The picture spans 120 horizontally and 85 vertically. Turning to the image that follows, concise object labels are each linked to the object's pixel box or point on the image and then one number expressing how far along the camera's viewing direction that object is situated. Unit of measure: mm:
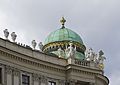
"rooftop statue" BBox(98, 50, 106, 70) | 78688
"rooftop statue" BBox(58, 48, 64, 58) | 74562
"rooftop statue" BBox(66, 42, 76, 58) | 73188
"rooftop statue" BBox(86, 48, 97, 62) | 75562
